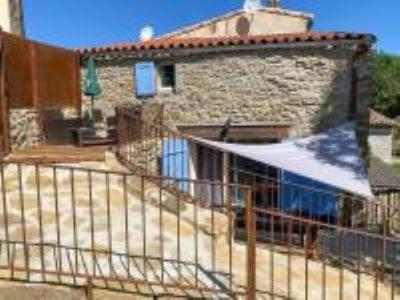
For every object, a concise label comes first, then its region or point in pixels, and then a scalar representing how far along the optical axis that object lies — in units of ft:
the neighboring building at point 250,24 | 72.59
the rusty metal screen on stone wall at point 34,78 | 37.32
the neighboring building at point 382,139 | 118.42
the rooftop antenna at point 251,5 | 72.38
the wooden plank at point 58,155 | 34.55
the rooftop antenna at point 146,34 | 67.92
